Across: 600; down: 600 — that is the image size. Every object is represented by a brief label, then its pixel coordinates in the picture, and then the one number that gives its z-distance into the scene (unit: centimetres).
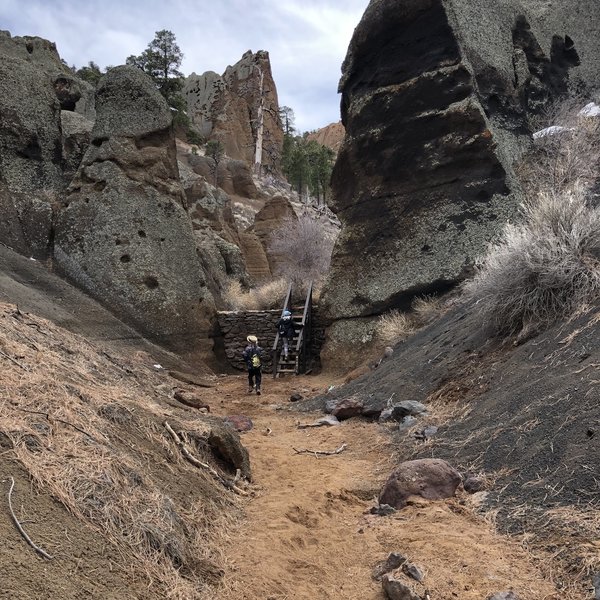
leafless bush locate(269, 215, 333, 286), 2565
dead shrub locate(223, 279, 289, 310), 1747
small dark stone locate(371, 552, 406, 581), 304
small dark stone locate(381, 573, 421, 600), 271
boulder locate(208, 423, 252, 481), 484
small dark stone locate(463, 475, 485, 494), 391
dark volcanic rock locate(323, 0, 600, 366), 1199
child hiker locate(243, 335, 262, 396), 1120
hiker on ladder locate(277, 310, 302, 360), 1427
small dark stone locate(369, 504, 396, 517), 390
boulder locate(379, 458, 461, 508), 394
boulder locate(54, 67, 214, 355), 1362
